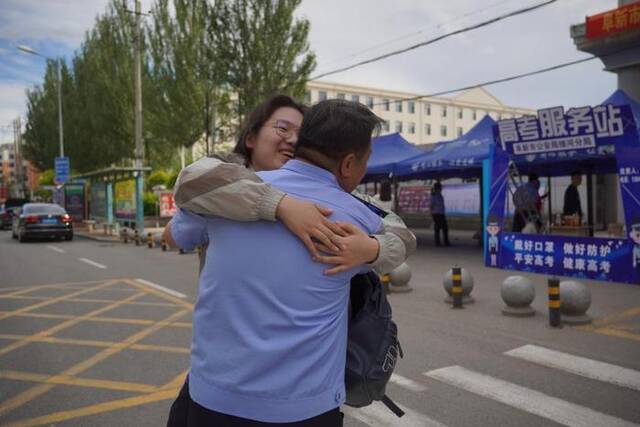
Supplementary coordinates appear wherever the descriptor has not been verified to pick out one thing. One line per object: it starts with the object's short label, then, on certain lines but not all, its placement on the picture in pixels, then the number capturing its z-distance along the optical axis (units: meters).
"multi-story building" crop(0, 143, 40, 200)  92.81
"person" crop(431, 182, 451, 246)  16.03
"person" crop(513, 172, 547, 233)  12.35
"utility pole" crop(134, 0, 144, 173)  20.89
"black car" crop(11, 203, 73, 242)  19.95
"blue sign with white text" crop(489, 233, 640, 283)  9.03
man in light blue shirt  1.38
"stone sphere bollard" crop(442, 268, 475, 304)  7.72
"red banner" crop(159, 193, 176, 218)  24.38
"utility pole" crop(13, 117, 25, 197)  73.25
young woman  1.36
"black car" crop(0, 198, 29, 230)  31.55
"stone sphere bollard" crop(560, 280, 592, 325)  6.43
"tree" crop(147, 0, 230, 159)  26.59
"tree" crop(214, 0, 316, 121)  22.53
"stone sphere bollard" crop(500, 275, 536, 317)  6.88
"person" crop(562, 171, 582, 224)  12.36
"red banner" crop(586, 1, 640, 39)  14.88
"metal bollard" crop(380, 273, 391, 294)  8.48
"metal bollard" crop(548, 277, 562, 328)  6.26
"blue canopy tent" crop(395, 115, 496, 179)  13.48
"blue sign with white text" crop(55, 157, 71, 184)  31.02
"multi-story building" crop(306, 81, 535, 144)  62.31
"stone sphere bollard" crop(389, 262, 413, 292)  8.70
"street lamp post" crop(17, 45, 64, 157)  33.50
